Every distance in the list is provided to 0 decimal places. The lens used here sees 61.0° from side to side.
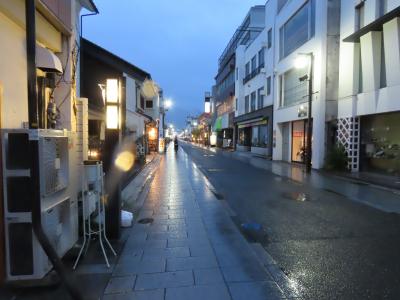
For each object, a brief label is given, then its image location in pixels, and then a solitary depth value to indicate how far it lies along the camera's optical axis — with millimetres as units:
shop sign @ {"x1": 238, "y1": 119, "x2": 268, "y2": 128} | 33062
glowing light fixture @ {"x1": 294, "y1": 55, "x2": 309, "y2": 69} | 20547
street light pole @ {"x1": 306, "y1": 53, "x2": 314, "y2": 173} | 19047
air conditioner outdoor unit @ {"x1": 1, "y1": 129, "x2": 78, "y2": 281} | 4312
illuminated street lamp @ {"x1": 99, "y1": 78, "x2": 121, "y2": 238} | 6039
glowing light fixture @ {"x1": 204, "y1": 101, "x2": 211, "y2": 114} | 86488
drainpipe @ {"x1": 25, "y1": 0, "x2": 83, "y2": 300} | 3824
